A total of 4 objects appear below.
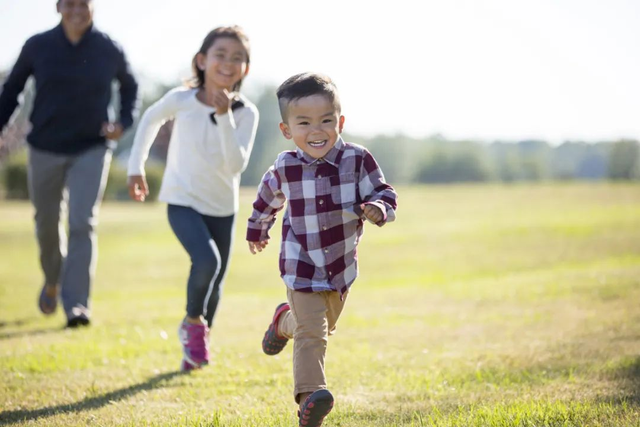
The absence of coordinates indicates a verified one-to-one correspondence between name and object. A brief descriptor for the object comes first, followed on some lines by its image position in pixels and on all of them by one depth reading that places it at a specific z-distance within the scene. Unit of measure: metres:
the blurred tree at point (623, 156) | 91.12
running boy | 3.81
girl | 5.38
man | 7.44
